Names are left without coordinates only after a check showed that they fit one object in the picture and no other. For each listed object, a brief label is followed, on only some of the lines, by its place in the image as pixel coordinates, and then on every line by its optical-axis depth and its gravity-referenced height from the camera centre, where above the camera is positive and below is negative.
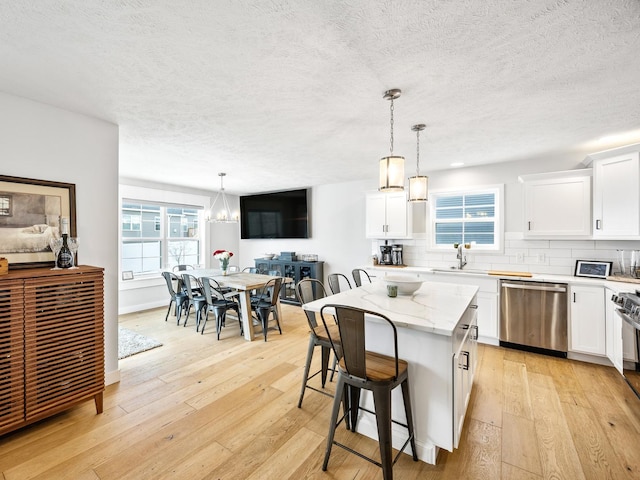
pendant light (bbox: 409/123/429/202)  2.68 +0.48
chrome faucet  4.27 -0.26
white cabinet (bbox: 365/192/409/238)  4.65 +0.39
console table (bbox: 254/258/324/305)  5.83 -0.67
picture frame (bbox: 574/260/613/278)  3.35 -0.35
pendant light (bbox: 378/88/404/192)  2.15 +0.51
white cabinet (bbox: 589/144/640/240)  2.97 +0.50
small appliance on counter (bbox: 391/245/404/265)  4.84 -0.28
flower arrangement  4.81 -0.35
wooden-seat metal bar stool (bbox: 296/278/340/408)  2.27 -0.78
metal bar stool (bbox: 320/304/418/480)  1.55 -0.78
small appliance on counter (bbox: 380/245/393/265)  4.90 -0.29
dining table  3.91 -0.65
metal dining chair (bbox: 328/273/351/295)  3.07 -0.50
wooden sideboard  1.87 -0.73
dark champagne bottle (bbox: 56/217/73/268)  2.20 -0.14
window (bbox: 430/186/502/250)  4.22 +0.33
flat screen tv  6.11 +0.54
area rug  3.45 -1.36
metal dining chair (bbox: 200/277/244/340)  3.98 -0.92
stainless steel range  2.34 -0.82
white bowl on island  2.42 -0.38
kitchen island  1.68 -0.77
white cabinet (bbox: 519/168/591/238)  3.43 +0.44
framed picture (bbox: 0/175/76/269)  2.13 +0.17
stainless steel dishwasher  3.31 -0.93
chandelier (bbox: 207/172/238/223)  4.94 +0.71
